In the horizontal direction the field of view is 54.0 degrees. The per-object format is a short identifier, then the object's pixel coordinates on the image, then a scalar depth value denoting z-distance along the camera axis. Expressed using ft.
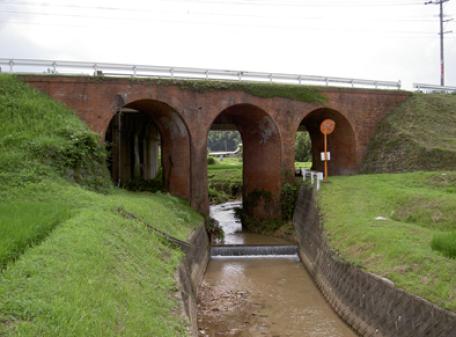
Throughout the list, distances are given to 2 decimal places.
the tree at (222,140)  364.07
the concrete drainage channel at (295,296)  29.01
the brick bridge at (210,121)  61.98
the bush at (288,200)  69.21
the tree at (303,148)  164.25
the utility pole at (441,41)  117.08
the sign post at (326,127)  66.18
